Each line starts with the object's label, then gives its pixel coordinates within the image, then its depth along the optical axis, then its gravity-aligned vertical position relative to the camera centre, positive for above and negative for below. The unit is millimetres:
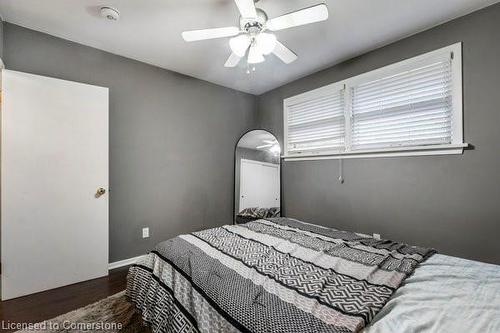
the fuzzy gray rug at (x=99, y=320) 1600 -1131
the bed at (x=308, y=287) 819 -546
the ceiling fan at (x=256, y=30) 1426 +957
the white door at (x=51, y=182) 1957 -142
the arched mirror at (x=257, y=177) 3438 -159
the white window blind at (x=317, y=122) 2826 +597
